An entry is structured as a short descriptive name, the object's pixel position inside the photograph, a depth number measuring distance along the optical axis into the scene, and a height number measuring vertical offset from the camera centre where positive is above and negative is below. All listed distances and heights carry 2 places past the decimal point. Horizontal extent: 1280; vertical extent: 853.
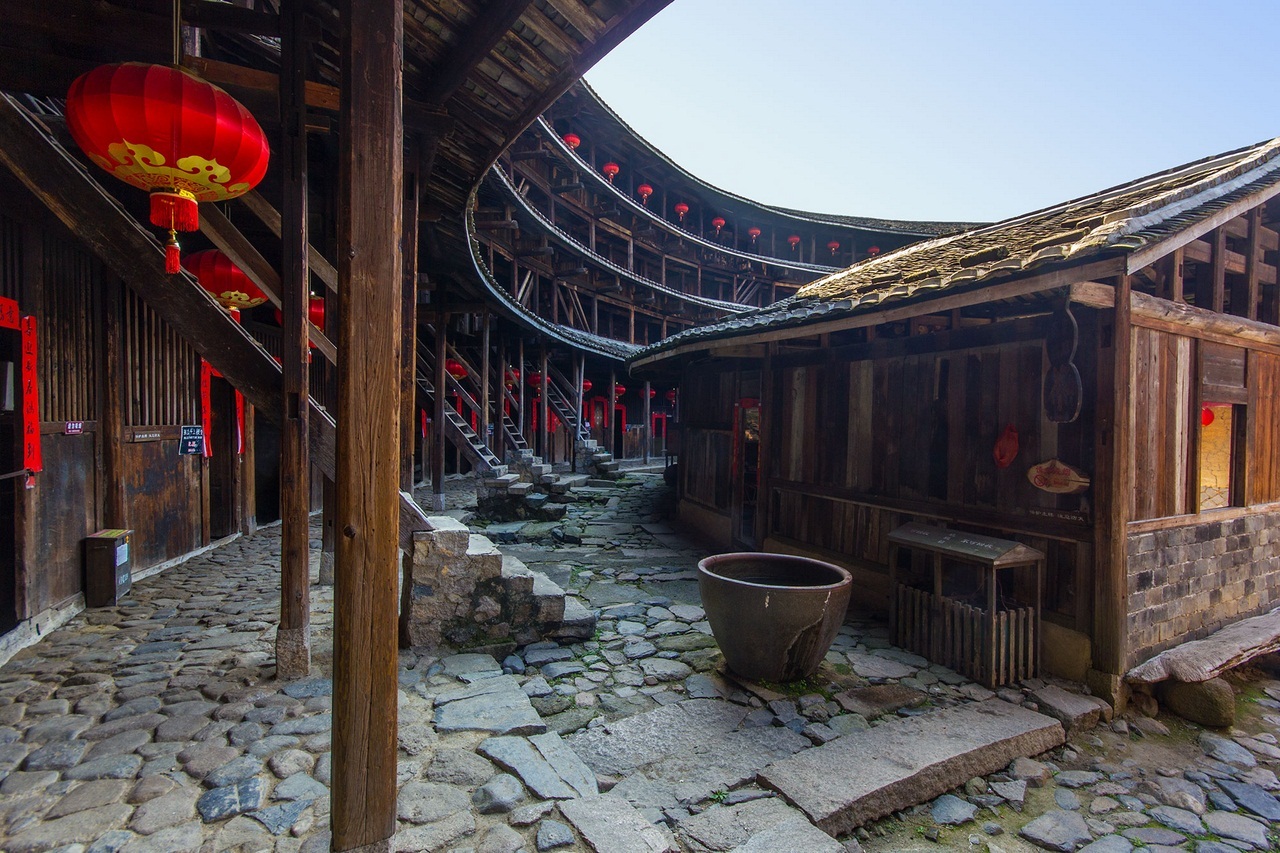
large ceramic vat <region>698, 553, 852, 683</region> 4.31 -1.53
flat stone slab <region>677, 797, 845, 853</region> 2.87 -2.08
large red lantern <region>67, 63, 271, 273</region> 3.01 +1.48
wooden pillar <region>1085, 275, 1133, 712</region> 4.39 -0.63
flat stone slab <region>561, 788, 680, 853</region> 2.76 -2.00
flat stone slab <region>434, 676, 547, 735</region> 3.73 -1.96
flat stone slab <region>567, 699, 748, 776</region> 3.62 -2.09
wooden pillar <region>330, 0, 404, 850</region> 2.16 -0.03
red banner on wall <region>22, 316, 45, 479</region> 4.79 +0.08
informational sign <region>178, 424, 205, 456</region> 7.42 -0.34
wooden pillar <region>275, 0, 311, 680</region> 4.18 +0.27
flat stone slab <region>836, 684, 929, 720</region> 4.25 -2.08
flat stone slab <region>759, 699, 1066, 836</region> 3.23 -2.06
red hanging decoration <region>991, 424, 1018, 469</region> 5.06 -0.26
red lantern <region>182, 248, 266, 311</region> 5.77 +1.35
